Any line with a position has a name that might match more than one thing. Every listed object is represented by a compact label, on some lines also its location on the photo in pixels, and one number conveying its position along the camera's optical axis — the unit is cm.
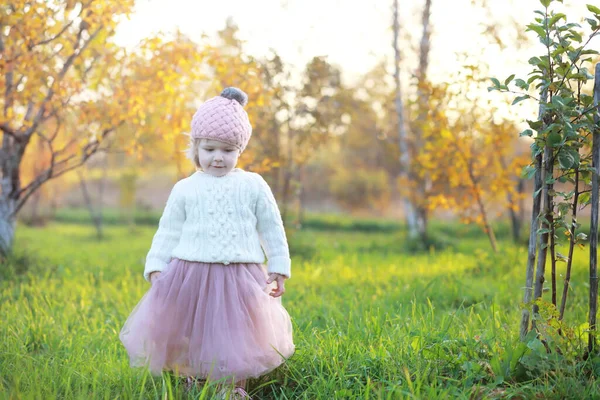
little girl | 291
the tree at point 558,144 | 279
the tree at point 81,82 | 571
